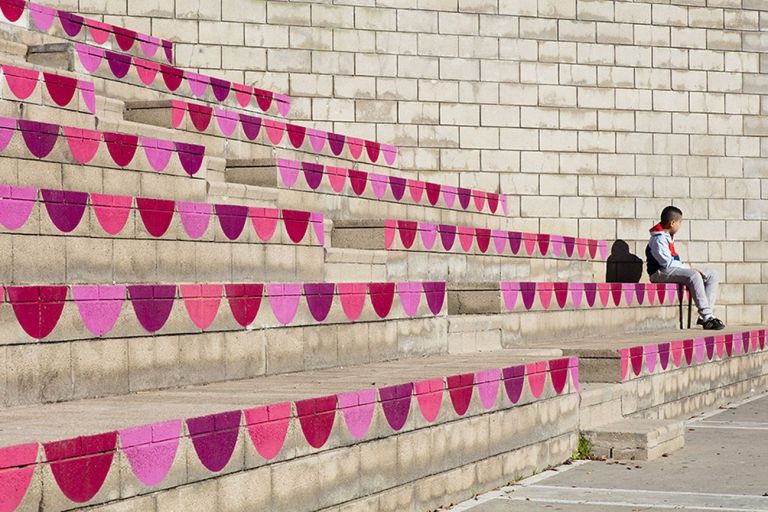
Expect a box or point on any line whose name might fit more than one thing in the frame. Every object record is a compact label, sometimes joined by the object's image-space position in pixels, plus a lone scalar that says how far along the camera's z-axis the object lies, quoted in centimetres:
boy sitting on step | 1429
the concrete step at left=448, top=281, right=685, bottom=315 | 1043
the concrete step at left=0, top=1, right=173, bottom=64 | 1014
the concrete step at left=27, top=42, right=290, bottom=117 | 993
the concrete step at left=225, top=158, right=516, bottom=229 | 1020
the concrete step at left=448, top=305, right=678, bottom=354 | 959
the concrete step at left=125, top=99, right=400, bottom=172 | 982
